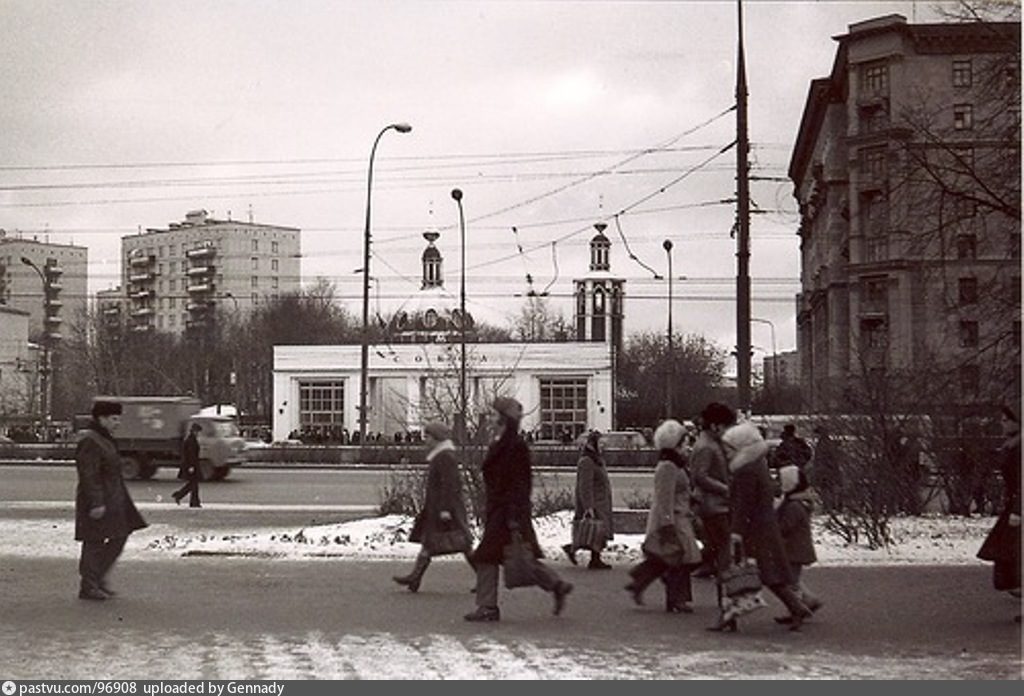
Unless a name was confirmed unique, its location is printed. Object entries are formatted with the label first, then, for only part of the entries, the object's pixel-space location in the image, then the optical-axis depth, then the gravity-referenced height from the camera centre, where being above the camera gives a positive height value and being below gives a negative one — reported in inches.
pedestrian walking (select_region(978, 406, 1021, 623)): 432.5 -34.4
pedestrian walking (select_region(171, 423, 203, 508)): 920.9 -26.6
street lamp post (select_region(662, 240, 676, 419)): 1360.2 +47.7
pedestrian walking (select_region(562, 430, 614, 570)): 570.9 -29.5
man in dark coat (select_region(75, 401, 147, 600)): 456.1 -26.1
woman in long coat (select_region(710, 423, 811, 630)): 407.2 -28.0
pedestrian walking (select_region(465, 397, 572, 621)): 419.2 -27.9
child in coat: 444.5 -32.0
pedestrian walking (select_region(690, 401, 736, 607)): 439.8 -16.1
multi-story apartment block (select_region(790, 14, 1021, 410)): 724.0 +129.3
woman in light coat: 445.4 -36.2
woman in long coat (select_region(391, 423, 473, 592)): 474.6 -27.0
